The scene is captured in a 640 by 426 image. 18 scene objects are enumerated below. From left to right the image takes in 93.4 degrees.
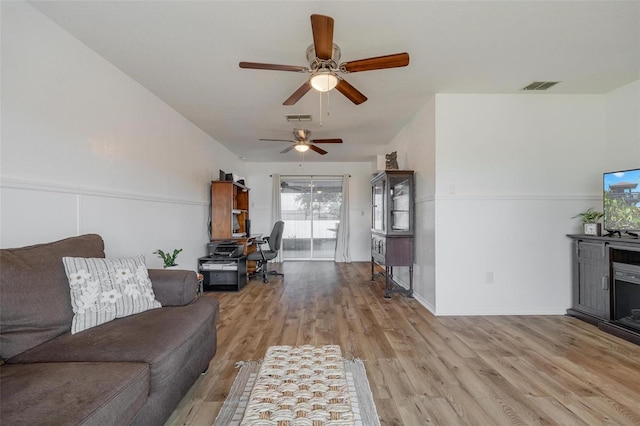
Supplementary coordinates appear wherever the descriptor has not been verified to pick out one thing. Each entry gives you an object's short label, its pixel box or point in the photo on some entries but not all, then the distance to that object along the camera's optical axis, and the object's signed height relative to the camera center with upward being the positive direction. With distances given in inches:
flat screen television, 109.4 +5.6
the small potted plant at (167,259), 125.0 -17.7
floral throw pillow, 64.0 -16.7
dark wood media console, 106.4 -25.9
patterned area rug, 44.5 -30.1
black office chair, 203.8 -24.9
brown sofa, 39.6 -23.7
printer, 184.9 -20.1
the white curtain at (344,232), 288.7 -14.8
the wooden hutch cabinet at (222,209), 195.8 +5.0
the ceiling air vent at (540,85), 121.6 +54.3
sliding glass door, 296.2 +0.6
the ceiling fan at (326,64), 73.4 +42.9
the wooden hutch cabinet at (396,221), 161.5 -2.6
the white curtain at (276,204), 291.1 +12.2
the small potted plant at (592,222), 122.1 -2.4
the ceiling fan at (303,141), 176.3 +45.9
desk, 196.2 -18.8
